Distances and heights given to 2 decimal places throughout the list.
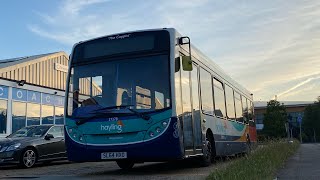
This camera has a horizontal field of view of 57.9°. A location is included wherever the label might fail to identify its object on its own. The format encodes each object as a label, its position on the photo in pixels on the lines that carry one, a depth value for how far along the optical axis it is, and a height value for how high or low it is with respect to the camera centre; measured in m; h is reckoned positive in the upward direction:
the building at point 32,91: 16.58 +2.29
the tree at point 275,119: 59.01 +0.33
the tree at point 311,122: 68.10 -0.71
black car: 9.21 -0.61
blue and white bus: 6.15 +0.54
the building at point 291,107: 78.44 +3.58
